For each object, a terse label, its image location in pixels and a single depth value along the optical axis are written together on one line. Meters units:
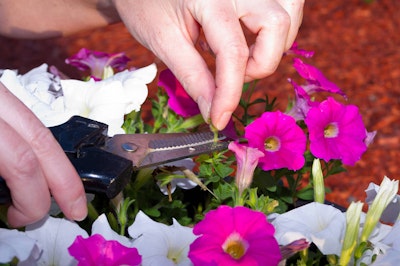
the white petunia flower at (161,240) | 0.76
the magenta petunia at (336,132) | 0.87
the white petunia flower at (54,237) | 0.76
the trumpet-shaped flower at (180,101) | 0.92
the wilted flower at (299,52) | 0.97
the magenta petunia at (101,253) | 0.72
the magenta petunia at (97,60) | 1.01
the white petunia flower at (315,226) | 0.75
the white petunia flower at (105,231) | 0.76
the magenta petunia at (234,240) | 0.71
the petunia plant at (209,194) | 0.72
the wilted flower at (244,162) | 0.80
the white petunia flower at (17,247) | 0.71
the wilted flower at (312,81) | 0.93
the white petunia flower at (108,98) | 0.86
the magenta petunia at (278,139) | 0.85
